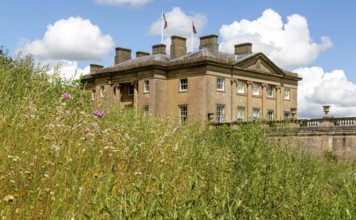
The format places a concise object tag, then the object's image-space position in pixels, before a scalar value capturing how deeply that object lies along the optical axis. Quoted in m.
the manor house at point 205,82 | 35.53
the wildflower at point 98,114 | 8.34
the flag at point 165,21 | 42.78
